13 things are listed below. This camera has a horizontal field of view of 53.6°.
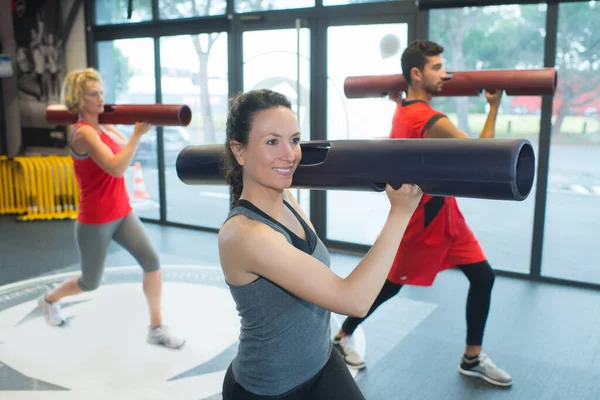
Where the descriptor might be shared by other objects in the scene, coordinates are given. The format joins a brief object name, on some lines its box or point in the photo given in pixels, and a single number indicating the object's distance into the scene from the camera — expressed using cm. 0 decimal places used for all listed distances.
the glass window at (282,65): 518
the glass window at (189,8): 570
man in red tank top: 271
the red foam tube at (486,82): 262
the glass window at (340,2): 481
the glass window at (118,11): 617
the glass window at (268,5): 514
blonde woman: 294
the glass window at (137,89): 634
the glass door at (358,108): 484
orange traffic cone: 712
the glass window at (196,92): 583
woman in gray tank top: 133
